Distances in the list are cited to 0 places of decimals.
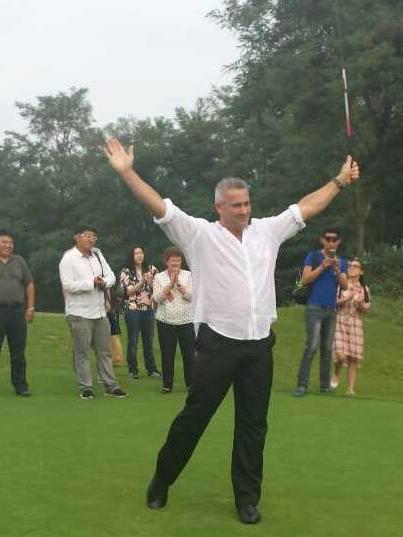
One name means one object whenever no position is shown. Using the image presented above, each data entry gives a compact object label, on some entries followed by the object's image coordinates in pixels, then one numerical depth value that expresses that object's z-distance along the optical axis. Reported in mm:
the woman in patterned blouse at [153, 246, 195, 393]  10258
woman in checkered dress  10883
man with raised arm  4703
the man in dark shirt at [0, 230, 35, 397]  9938
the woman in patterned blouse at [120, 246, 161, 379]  11758
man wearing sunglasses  9922
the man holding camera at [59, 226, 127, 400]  9578
